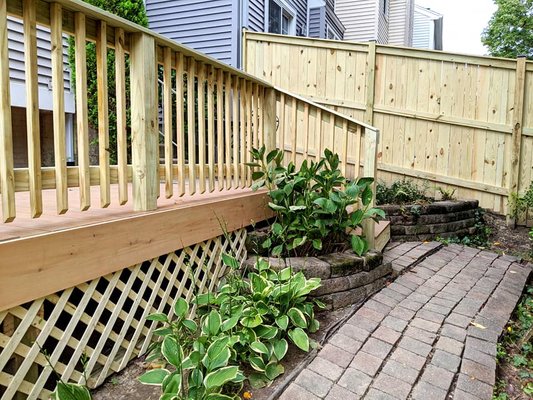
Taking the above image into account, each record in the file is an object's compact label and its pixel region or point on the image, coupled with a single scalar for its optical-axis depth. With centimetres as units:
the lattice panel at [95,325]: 156
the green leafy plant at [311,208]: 281
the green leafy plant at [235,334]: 167
